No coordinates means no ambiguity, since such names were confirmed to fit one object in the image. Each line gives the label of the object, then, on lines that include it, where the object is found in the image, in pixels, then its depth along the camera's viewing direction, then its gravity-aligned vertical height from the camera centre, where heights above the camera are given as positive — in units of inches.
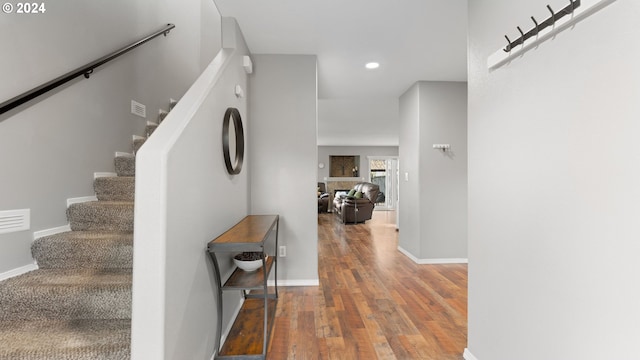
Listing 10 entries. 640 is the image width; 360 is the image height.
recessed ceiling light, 122.1 +54.5
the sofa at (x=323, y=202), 359.1 -26.4
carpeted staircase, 48.0 -22.9
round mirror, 77.3 +13.3
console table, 63.4 -26.5
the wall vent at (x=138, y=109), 104.7 +29.5
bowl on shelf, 75.2 -22.3
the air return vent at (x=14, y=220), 58.3 -8.7
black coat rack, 40.2 +26.3
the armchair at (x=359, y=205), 283.4 -23.7
